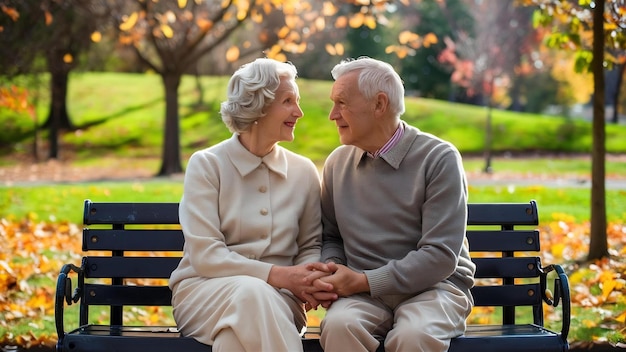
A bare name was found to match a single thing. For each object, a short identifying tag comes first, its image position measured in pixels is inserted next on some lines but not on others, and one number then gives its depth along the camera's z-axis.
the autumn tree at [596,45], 6.91
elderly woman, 3.66
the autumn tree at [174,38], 13.91
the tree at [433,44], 33.25
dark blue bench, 4.21
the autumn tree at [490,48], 25.98
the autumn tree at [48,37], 13.75
